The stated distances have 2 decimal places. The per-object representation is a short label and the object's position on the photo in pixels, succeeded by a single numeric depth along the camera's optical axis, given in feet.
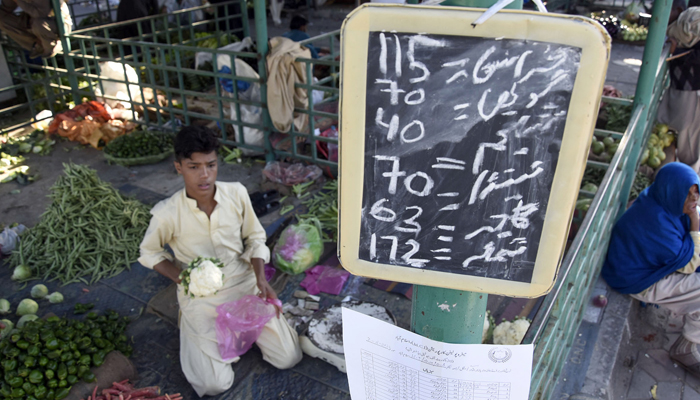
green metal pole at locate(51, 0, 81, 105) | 23.39
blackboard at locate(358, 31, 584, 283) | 3.49
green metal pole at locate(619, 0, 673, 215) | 11.70
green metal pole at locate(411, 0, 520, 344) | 4.46
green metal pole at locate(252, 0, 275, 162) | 17.46
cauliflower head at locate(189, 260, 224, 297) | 9.99
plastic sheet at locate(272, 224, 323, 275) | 13.78
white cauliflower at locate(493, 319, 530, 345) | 9.52
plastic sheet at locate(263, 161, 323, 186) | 18.80
